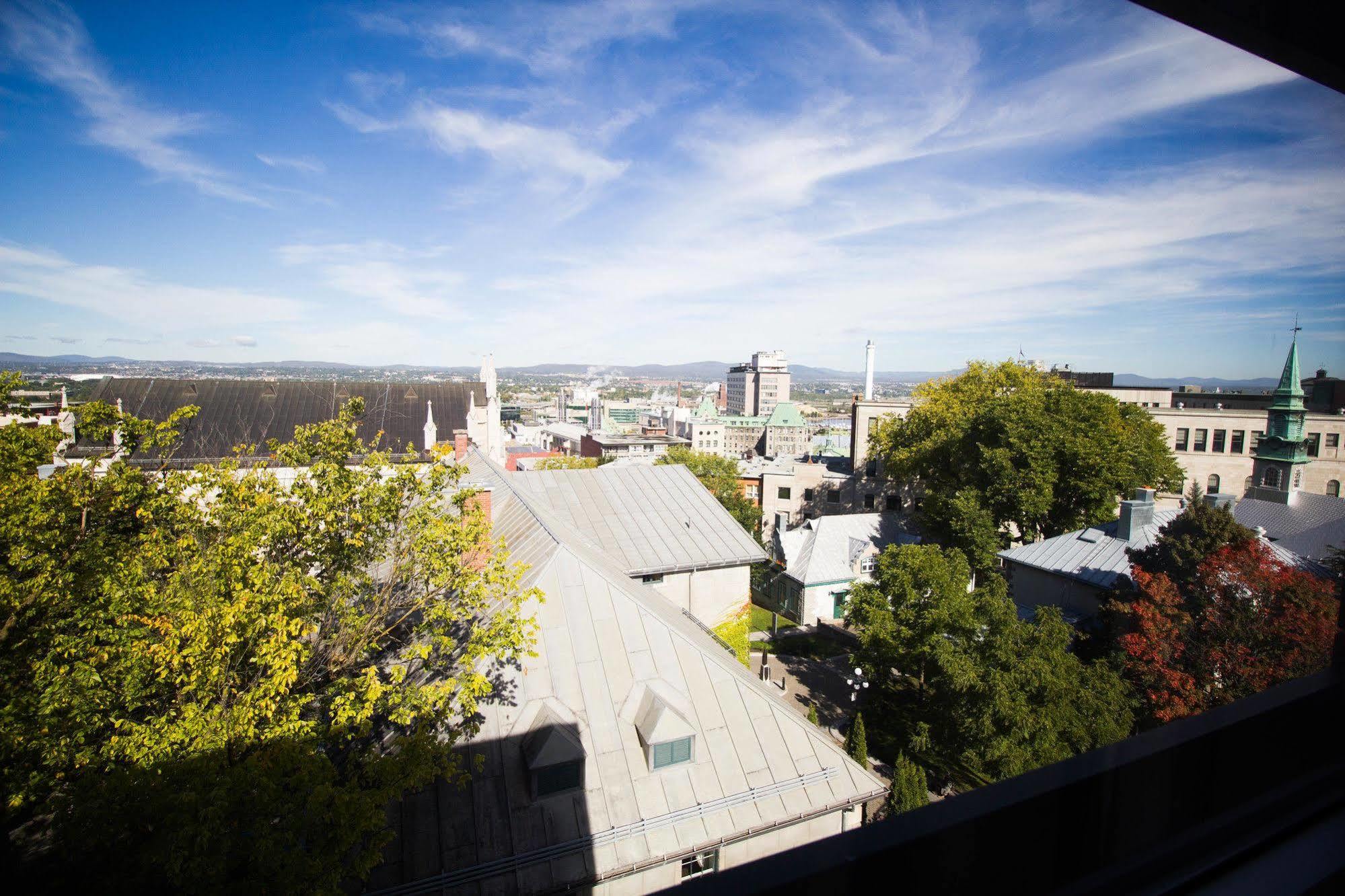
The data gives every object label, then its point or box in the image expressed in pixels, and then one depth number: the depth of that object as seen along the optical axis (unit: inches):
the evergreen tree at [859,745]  668.7
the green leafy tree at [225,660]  232.7
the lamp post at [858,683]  839.3
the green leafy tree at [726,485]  1902.1
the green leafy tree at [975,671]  568.7
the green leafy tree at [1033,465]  1210.0
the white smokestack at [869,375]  3663.4
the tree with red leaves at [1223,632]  470.3
